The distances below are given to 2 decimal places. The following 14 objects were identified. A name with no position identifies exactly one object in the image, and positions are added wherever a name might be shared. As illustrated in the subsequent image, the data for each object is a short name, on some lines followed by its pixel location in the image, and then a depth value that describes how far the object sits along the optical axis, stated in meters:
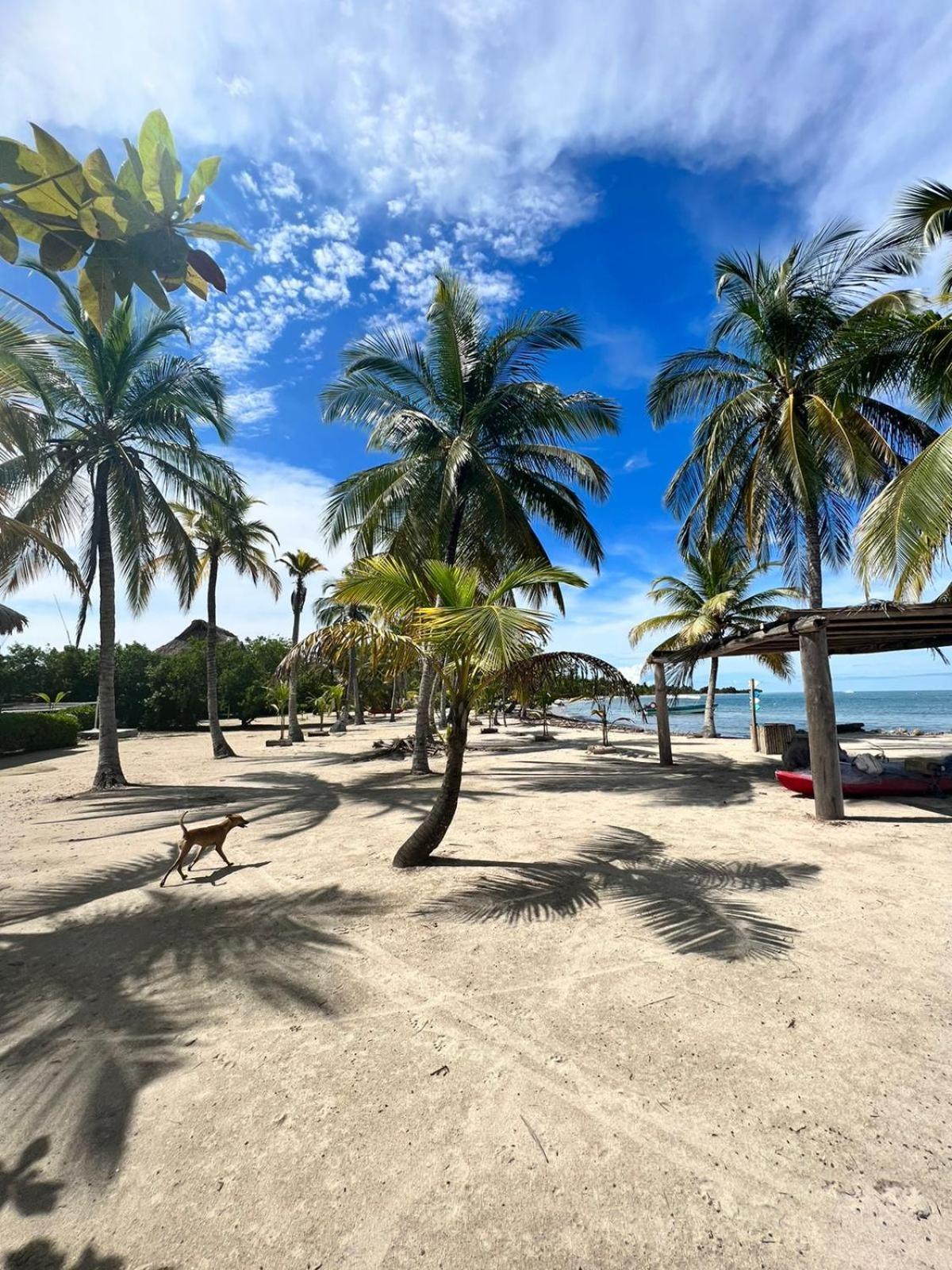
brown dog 5.80
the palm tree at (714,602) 22.67
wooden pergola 7.92
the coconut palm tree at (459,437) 13.59
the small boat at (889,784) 9.27
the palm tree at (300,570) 26.67
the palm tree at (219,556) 19.14
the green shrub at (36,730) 19.86
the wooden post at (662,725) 14.98
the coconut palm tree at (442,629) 5.34
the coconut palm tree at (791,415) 12.52
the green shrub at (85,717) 29.23
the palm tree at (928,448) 6.90
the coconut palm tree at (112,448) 11.55
